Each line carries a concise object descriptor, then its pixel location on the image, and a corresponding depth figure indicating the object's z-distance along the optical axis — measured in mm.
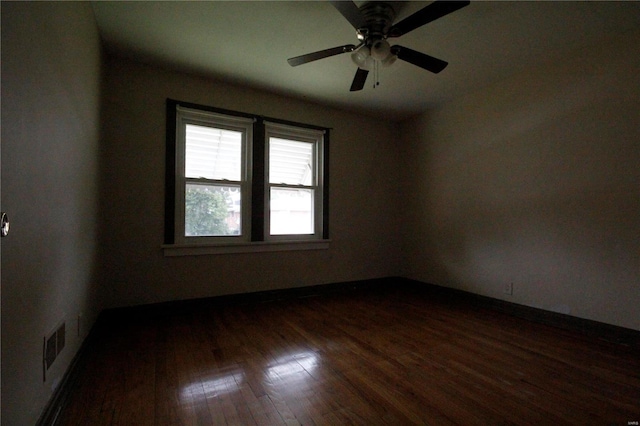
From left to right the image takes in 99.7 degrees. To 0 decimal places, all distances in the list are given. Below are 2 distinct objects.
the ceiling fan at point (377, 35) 1721
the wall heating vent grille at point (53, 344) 1316
